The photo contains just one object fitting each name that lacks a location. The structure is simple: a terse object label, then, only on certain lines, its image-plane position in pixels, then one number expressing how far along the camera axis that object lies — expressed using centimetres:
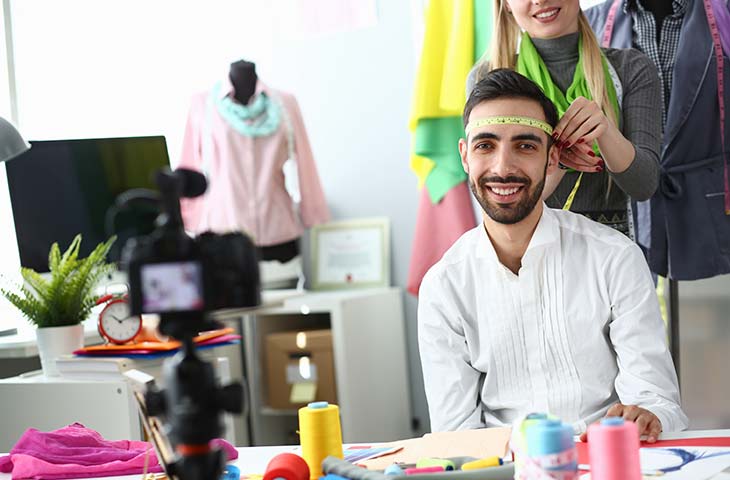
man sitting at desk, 179
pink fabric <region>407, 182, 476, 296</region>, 373
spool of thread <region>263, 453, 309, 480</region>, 138
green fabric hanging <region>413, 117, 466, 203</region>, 361
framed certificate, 414
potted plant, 273
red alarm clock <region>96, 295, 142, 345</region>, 269
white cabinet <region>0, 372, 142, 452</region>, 253
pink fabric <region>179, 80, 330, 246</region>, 388
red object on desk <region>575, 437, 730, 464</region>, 146
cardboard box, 372
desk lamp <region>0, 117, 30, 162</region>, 236
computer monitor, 311
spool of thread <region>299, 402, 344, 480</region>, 144
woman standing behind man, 224
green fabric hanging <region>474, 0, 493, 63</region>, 350
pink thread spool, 119
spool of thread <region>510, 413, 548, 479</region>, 119
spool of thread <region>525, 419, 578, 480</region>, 116
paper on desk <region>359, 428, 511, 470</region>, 144
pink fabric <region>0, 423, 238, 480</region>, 156
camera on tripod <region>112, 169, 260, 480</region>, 98
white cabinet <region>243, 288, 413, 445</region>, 371
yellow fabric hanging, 352
